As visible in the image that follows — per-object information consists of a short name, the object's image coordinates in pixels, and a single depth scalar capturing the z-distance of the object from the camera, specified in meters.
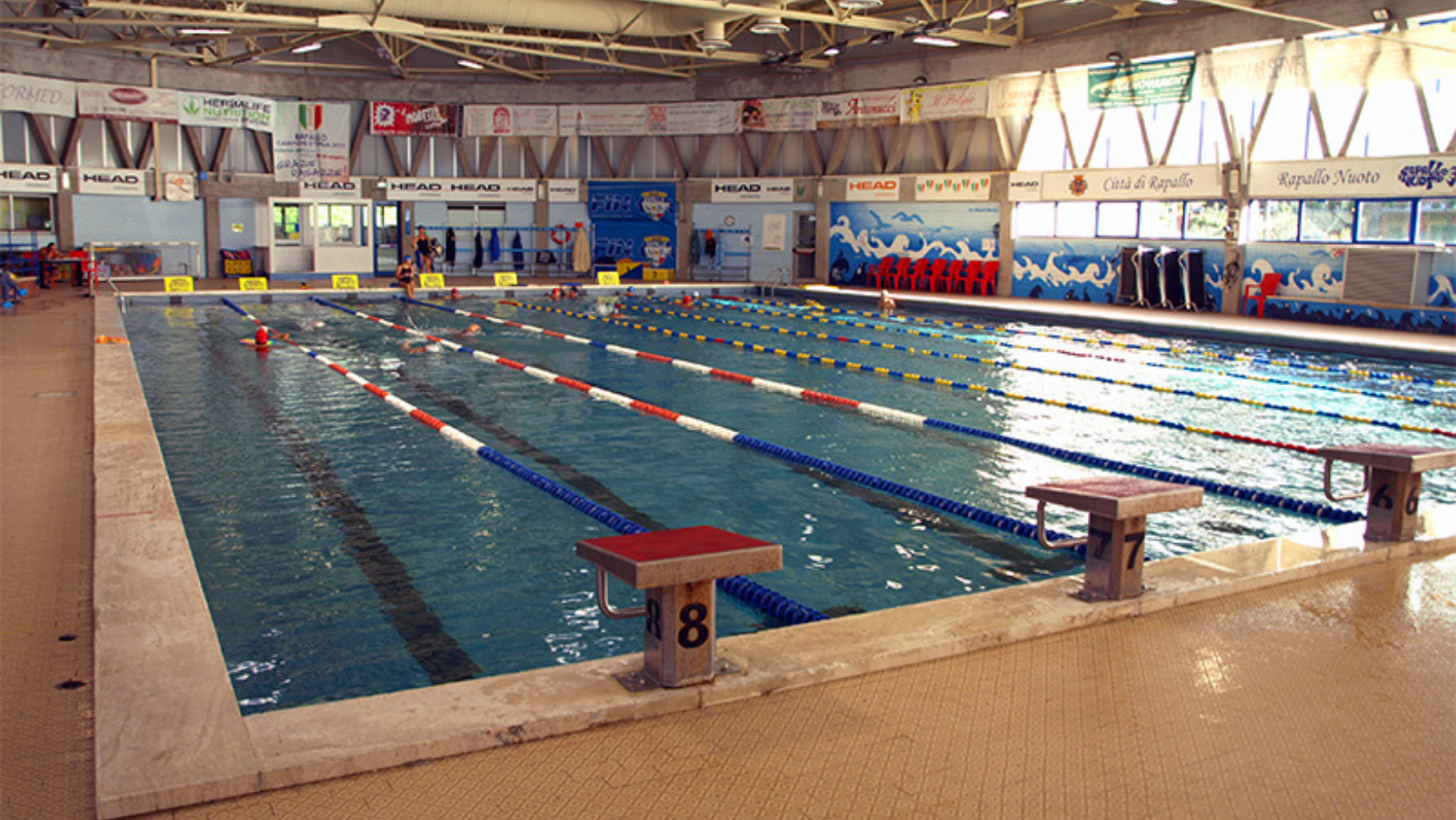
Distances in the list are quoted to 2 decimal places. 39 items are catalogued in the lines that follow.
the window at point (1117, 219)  23.17
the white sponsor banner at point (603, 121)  30.28
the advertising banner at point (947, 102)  24.91
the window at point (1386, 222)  18.95
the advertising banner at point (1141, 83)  20.97
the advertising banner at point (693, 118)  29.30
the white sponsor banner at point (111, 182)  26.28
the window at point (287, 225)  29.55
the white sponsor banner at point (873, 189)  27.20
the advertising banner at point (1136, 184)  21.23
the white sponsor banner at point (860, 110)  26.41
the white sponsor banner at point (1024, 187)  24.41
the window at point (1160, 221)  22.38
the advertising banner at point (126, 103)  26.05
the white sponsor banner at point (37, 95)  24.66
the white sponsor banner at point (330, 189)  29.28
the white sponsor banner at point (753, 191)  29.20
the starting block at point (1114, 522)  4.20
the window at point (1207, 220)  21.55
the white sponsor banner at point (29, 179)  25.11
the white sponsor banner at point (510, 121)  30.39
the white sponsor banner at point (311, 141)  29.11
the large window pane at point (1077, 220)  23.88
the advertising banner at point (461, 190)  30.12
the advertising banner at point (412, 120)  29.81
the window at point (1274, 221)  20.47
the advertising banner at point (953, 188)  25.48
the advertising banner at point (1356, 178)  18.00
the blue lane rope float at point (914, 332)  12.12
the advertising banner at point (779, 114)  28.02
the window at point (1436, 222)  18.36
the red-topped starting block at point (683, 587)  3.35
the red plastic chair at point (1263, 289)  20.62
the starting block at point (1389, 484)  5.00
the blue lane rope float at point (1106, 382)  10.21
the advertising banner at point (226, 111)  27.31
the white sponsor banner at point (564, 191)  31.33
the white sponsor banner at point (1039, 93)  22.93
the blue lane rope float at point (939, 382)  9.33
